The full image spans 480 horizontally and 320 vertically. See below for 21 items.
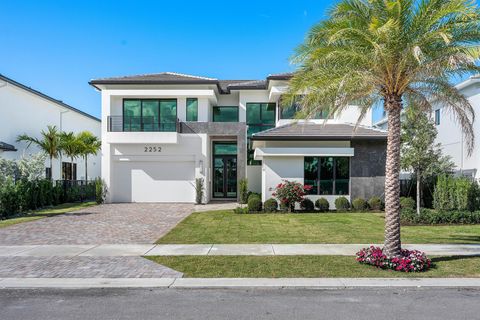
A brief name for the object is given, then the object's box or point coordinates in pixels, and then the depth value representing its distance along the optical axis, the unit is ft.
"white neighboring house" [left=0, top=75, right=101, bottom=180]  77.15
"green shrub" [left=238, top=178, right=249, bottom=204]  75.77
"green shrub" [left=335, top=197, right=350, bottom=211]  63.62
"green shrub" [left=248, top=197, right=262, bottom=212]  62.54
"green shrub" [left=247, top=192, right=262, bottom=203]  68.28
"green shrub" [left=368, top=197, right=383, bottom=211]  63.77
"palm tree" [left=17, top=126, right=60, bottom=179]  80.74
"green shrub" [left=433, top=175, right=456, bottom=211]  58.03
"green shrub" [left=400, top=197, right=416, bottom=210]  59.93
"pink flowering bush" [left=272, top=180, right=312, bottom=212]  61.82
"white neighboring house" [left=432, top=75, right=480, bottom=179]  70.33
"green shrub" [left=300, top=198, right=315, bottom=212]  64.44
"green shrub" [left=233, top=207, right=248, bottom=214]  62.23
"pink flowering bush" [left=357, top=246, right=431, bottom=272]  26.99
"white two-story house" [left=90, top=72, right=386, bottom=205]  77.66
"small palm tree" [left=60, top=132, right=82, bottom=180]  85.01
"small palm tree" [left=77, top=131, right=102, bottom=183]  88.48
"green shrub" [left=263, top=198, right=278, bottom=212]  63.16
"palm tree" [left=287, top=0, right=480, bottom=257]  27.48
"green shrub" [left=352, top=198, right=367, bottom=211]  63.46
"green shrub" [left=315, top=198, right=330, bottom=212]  63.91
